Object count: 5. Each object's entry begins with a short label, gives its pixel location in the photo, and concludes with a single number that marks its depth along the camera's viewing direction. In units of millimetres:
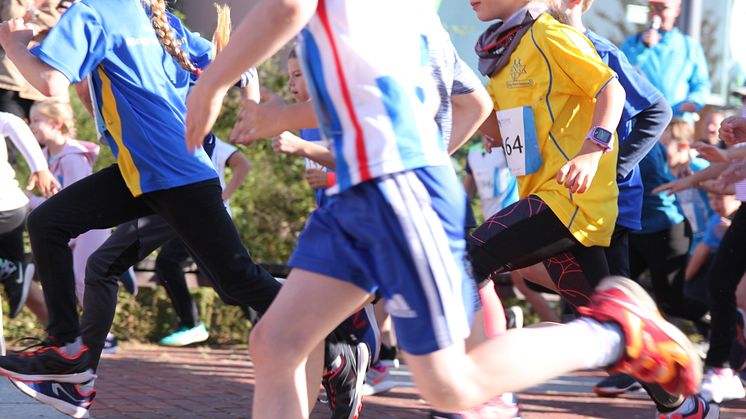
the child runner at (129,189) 8445
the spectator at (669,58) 15531
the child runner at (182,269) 14602
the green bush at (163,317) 16172
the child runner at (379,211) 5535
